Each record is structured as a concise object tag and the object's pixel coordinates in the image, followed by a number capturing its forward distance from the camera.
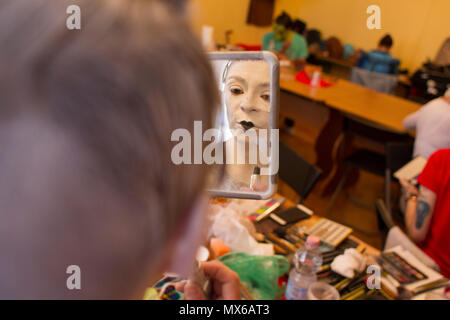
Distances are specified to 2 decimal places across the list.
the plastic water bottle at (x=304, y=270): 0.90
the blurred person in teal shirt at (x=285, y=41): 3.82
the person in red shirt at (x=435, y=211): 1.29
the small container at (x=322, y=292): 0.88
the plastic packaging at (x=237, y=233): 1.05
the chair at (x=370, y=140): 2.24
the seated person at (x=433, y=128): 1.63
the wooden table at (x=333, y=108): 2.43
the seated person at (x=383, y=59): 3.94
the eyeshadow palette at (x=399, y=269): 1.00
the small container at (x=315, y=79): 2.91
